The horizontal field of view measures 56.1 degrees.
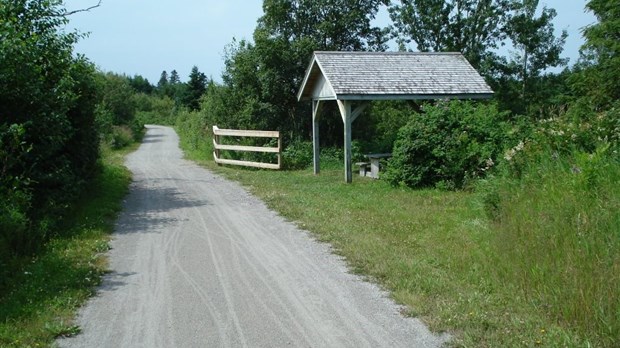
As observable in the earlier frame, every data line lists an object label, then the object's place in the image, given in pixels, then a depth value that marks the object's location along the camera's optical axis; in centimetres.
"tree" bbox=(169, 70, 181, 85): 17362
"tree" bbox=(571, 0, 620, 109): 2603
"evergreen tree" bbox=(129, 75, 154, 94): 11019
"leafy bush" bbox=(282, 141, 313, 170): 2127
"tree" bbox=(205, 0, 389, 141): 2384
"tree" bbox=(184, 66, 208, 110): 6662
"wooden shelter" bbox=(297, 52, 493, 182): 1650
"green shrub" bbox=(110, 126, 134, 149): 3450
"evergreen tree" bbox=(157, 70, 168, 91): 16912
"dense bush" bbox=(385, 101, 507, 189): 1395
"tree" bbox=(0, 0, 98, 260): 856
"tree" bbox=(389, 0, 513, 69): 4166
